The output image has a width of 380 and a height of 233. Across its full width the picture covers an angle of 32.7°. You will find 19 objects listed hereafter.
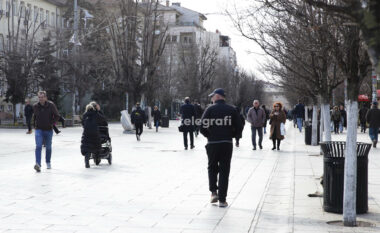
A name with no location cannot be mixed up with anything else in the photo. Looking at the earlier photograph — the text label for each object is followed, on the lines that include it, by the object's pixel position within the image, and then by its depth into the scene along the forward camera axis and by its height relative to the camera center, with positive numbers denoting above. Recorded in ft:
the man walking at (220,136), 29.86 -1.29
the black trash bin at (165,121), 155.02 -3.18
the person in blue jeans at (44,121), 45.65 -1.02
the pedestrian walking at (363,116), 120.88 -1.25
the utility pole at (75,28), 125.39 +15.48
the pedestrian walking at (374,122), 76.58 -1.50
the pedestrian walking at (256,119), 72.49 -1.17
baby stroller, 50.49 -3.25
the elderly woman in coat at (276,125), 71.46 -1.81
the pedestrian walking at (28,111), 99.96 -0.68
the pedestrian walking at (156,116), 127.67 -1.66
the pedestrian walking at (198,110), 87.24 -0.27
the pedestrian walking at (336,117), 121.90 -1.50
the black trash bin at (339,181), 27.25 -3.05
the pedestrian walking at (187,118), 71.31 -1.11
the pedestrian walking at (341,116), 124.06 -1.31
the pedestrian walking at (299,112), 122.72 -0.62
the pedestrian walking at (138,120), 92.34 -1.85
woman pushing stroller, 48.93 -2.13
